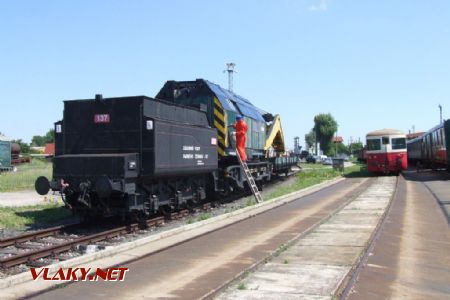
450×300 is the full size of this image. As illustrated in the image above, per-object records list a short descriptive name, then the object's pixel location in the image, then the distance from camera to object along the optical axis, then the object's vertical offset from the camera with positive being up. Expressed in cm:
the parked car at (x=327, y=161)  7031 +51
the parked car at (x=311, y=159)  7273 +84
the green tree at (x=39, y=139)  17410 +1069
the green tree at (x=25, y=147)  10299 +452
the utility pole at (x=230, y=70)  4228 +791
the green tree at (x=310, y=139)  13590 +715
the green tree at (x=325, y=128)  11231 +801
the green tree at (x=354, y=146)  13719 +539
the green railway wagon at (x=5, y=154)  4447 +139
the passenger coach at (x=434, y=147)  2992 +115
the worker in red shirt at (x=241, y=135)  1650 +102
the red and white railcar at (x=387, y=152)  3288 +76
